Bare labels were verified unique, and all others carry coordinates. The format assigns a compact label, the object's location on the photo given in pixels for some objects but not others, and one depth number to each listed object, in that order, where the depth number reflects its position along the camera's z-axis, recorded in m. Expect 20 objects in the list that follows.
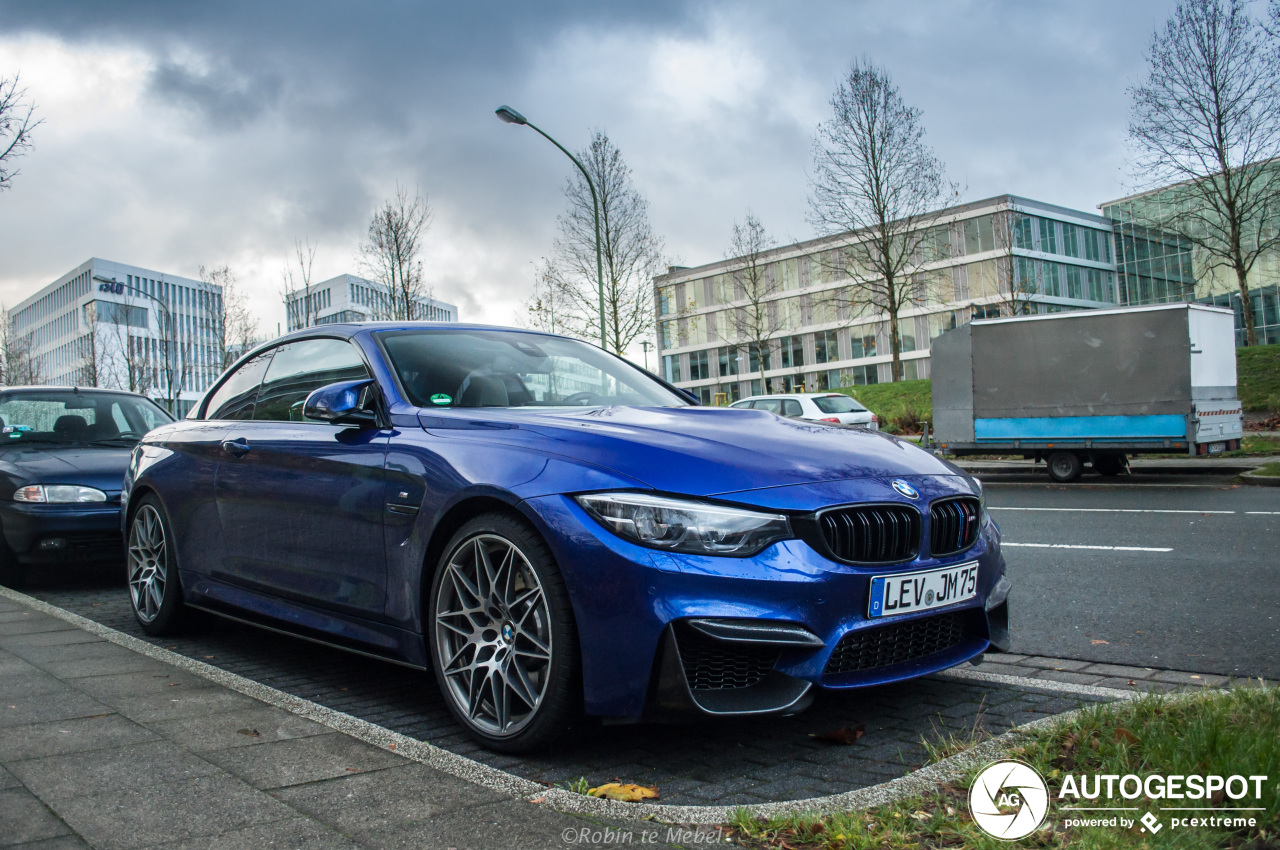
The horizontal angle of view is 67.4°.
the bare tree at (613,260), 32.53
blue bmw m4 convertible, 2.69
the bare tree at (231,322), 38.47
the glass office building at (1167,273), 49.38
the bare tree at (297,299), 32.09
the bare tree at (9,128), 13.09
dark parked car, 6.63
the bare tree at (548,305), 32.81
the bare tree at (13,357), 39.62
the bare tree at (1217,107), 25.03
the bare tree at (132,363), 42.28
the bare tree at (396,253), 31.34
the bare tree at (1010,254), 37.41
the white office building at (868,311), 62.38
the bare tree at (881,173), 29.23
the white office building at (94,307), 93.44
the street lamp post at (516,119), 20.05
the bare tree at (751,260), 48.66
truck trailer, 14.99
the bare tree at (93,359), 46.47
